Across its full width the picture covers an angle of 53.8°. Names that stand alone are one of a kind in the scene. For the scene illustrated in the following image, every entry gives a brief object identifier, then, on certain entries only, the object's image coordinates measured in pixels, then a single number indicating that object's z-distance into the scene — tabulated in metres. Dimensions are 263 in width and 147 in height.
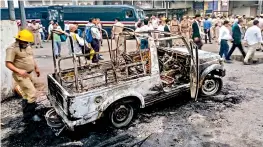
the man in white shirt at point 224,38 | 9.69
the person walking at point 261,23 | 13.06
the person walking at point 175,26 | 12.77
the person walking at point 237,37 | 9.62
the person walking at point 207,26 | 15.02
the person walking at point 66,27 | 17.61
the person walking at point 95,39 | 9.36
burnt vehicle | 4.55
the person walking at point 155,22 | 15.88
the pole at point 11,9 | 6.91
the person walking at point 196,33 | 10.62
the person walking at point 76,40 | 7.84
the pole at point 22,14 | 8.85
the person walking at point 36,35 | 15.08
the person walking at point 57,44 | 11.13
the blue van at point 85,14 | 18.33
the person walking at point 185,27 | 12.96
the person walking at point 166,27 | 12.12
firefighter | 4.86
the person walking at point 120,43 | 6.16
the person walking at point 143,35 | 5.32
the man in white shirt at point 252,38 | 9.40
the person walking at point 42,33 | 16.98
